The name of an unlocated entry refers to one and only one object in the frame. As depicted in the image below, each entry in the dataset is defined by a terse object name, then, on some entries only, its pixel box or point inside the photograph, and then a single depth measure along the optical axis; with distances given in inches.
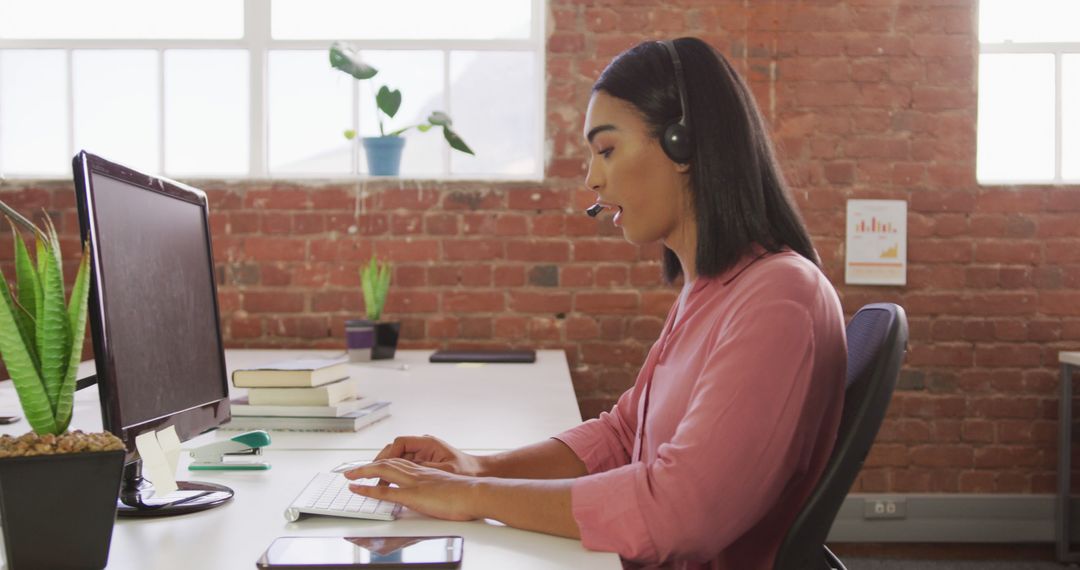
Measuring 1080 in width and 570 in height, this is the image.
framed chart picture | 127.7
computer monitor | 40.8
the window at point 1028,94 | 132.8
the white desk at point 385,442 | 39.5
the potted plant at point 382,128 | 119.1
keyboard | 44.1
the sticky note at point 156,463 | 43.1
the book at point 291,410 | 69.1
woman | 40.7
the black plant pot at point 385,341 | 113.9
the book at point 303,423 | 68.9
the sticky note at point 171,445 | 45.2
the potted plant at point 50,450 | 34.4
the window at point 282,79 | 134.3
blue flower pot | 128.7
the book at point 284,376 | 68.6
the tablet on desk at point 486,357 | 113.6
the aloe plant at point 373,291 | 118.6
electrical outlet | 129.3
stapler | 56.2
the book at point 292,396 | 69.9
